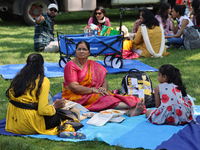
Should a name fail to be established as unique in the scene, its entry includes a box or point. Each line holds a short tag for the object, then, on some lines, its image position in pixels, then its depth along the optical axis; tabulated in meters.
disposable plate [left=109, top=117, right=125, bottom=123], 6.42
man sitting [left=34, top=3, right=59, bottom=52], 13.65
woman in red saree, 6.91
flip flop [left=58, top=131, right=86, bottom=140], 5.54
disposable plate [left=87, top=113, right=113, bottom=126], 6.25
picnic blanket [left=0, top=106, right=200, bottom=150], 5.37
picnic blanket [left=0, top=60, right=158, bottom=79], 10.42
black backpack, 7.43
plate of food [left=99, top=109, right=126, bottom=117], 6.56
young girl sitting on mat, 6.04
